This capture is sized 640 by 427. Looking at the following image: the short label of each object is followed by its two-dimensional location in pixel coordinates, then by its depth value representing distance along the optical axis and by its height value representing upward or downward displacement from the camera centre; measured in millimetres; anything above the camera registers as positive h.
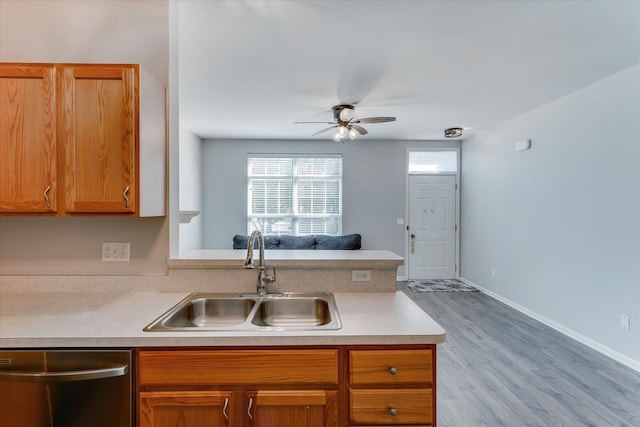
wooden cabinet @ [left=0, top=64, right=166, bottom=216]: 1479 +359
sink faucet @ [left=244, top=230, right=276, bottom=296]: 1640 -283
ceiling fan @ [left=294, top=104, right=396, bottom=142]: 3676 +1108
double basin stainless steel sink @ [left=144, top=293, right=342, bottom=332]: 1679 -514
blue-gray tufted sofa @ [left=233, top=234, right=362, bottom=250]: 5207 -469
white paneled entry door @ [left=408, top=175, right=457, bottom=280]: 5945 -188
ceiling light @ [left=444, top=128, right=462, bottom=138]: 5039 +1333
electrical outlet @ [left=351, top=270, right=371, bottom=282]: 1823 -354
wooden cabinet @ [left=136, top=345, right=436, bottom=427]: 1196 -669
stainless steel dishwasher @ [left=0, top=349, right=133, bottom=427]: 1167 -658
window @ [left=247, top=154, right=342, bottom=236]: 5852 +355
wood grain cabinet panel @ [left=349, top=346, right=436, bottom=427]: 1217 -683
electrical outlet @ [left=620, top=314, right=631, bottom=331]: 2732 -950
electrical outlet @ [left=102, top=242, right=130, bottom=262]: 1810 -214
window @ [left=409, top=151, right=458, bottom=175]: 5992 +1013
